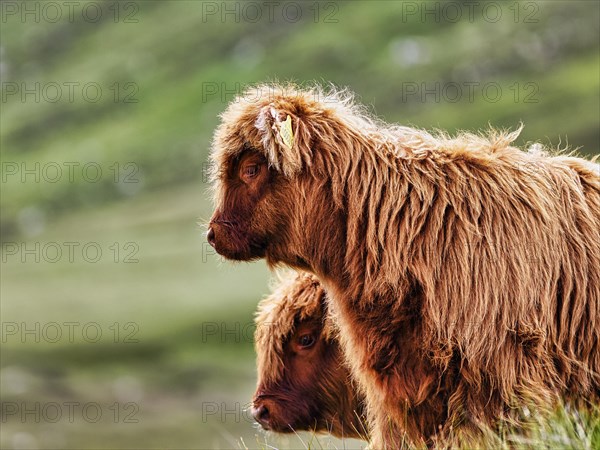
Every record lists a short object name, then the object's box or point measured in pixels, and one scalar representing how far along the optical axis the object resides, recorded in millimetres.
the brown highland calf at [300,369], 20734
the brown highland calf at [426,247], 16234
